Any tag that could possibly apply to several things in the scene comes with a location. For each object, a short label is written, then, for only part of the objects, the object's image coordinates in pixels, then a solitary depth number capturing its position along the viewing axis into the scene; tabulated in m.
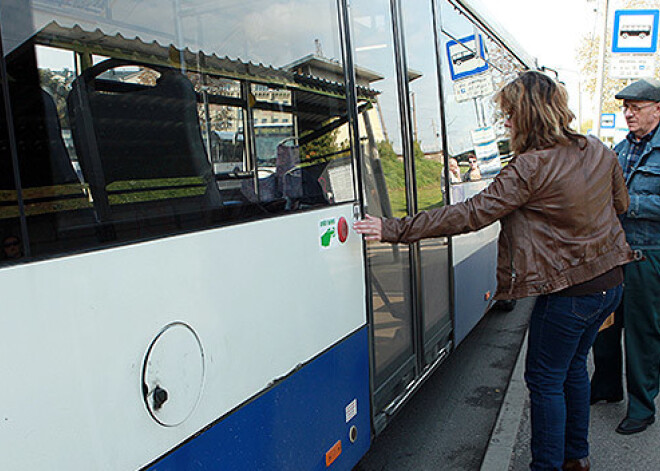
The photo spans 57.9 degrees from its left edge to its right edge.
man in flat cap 3.47
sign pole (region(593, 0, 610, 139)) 9.12
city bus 1.38
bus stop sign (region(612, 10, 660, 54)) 7.28
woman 2.63
